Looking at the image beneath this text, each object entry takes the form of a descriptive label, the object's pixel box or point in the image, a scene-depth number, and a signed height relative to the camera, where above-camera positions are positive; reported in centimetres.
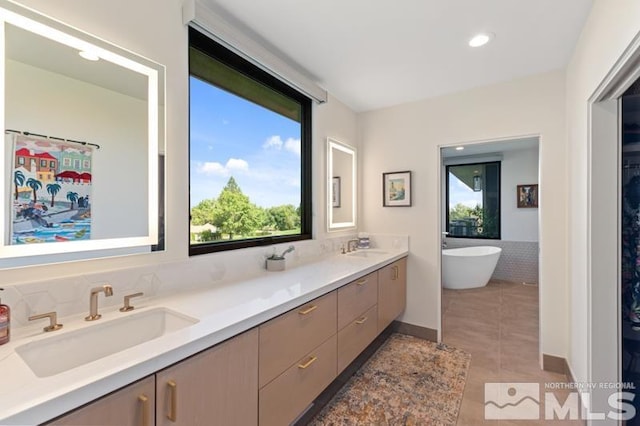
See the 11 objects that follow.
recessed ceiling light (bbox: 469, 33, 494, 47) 192 +117
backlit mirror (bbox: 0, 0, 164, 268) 108 +29
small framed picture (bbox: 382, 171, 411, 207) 306 +25
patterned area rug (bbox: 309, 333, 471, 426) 181 -127
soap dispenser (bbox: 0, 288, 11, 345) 94 -36
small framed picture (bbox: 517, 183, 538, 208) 509 +29
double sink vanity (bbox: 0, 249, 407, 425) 76 -50
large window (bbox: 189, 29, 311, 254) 182 +45
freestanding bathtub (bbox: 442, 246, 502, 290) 466 -93
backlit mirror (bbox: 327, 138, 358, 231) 294 +29
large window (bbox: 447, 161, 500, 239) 550 +24
